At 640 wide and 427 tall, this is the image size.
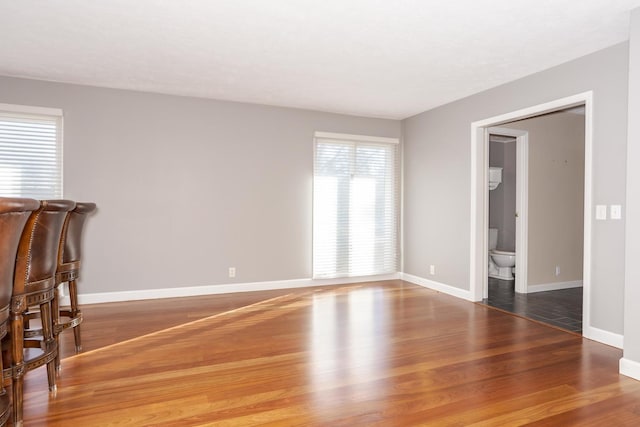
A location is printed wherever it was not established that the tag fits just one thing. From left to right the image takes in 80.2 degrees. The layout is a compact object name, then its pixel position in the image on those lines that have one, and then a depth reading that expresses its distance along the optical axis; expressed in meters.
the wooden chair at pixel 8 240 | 1.53
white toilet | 5.94
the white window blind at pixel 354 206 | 5.58
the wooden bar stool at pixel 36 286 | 1.89
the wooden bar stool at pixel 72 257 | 2.71
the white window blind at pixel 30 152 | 4.14
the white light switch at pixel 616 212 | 3.16
